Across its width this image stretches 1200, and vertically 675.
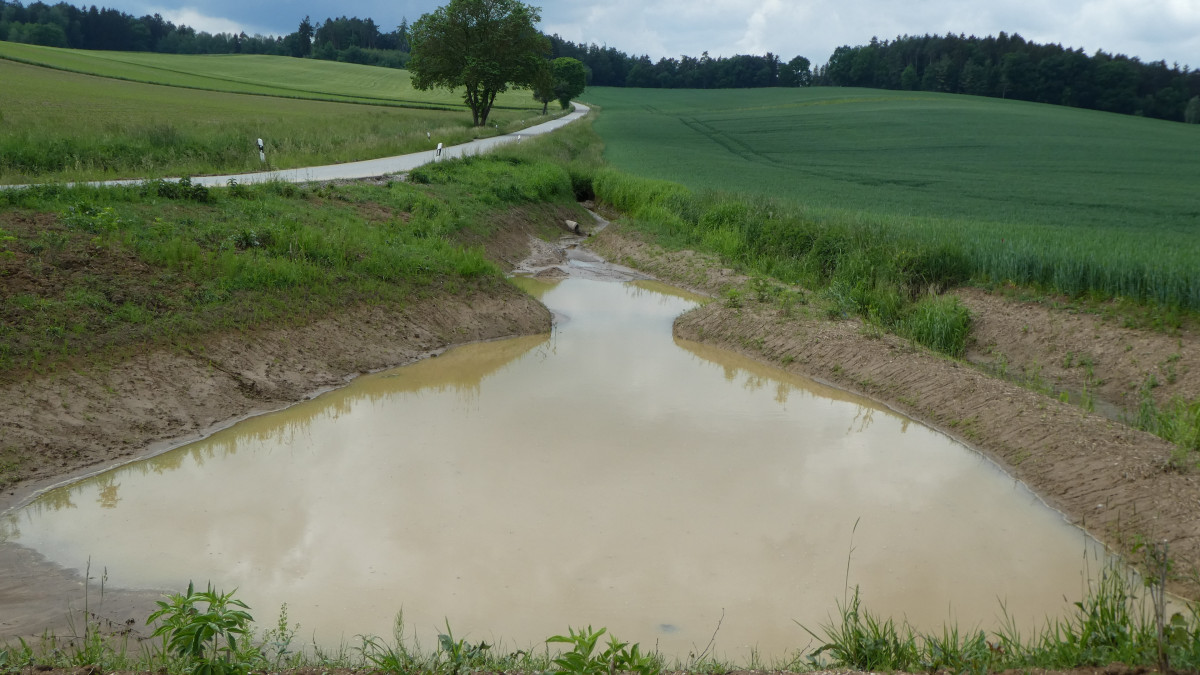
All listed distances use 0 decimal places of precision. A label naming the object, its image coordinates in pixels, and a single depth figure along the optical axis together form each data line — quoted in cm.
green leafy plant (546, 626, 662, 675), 390
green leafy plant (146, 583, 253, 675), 404
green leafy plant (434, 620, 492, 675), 424
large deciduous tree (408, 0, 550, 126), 4628
